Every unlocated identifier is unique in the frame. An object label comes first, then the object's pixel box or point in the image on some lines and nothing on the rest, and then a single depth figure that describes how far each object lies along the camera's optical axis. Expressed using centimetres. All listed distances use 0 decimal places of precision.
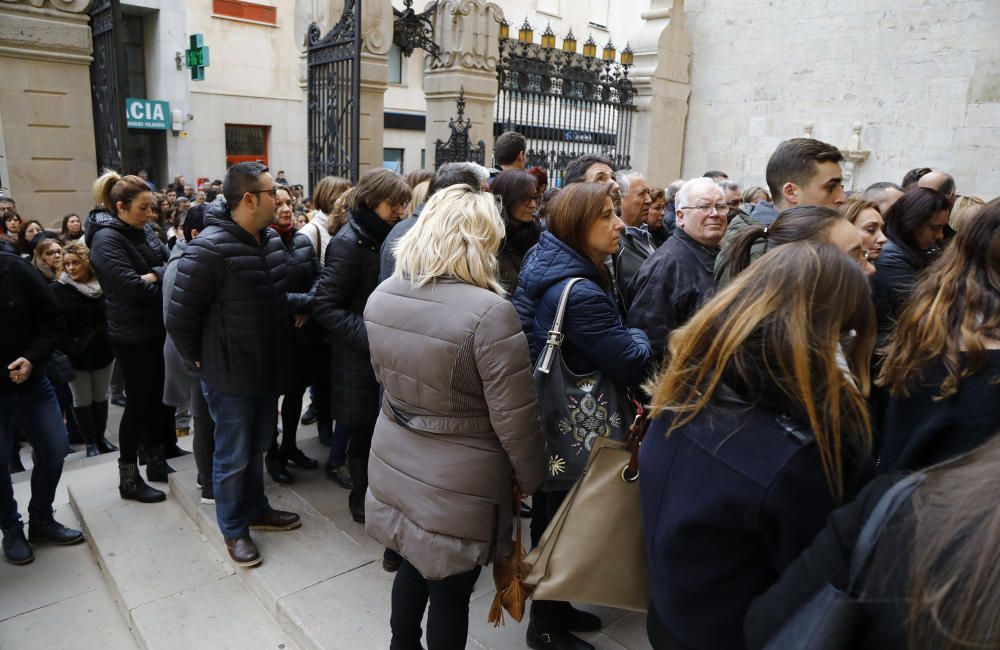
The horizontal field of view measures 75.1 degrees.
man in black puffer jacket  321
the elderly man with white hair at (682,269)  293
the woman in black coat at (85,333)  508
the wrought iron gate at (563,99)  994
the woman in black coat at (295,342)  421
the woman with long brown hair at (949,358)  183
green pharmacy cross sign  1457
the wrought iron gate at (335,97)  721
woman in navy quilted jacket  249
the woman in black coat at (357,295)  354
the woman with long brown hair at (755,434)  135
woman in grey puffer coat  220
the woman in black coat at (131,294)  405
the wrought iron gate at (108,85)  763
